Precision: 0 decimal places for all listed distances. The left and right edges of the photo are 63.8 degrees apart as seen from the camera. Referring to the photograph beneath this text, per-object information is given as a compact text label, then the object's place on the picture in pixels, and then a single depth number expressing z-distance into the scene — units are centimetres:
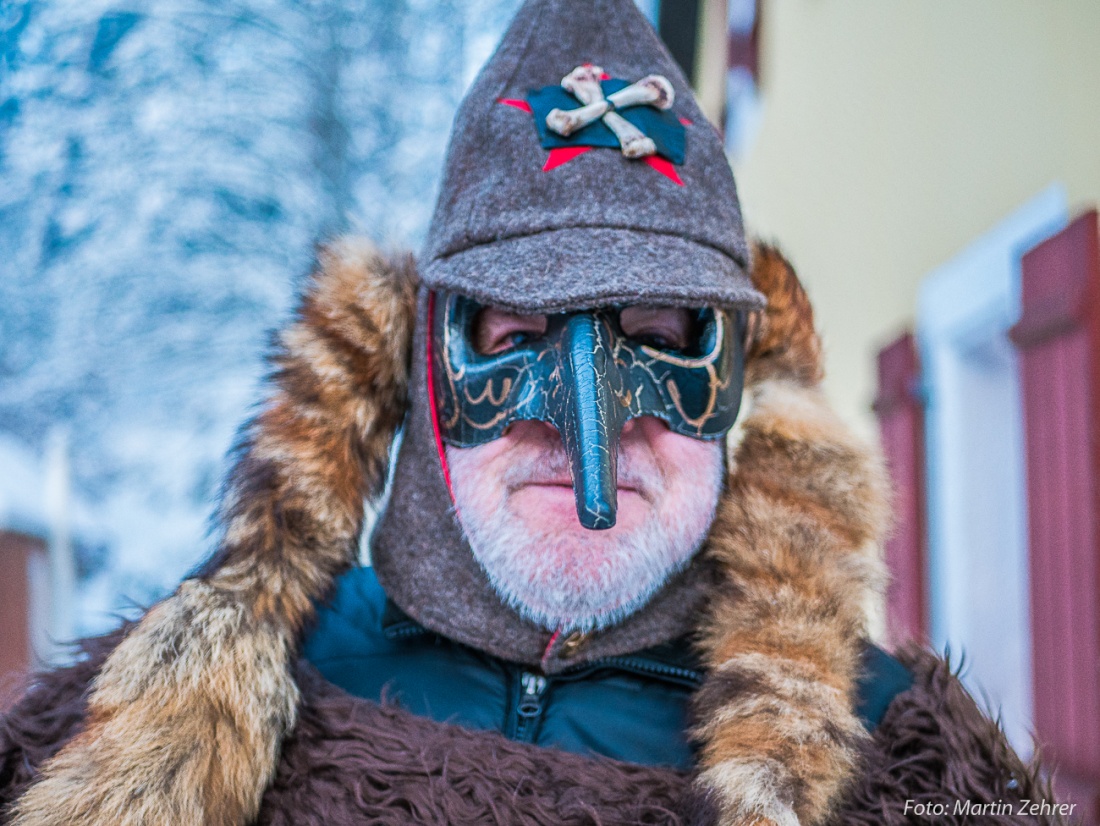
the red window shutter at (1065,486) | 198
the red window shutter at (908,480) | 316
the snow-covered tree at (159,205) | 303
